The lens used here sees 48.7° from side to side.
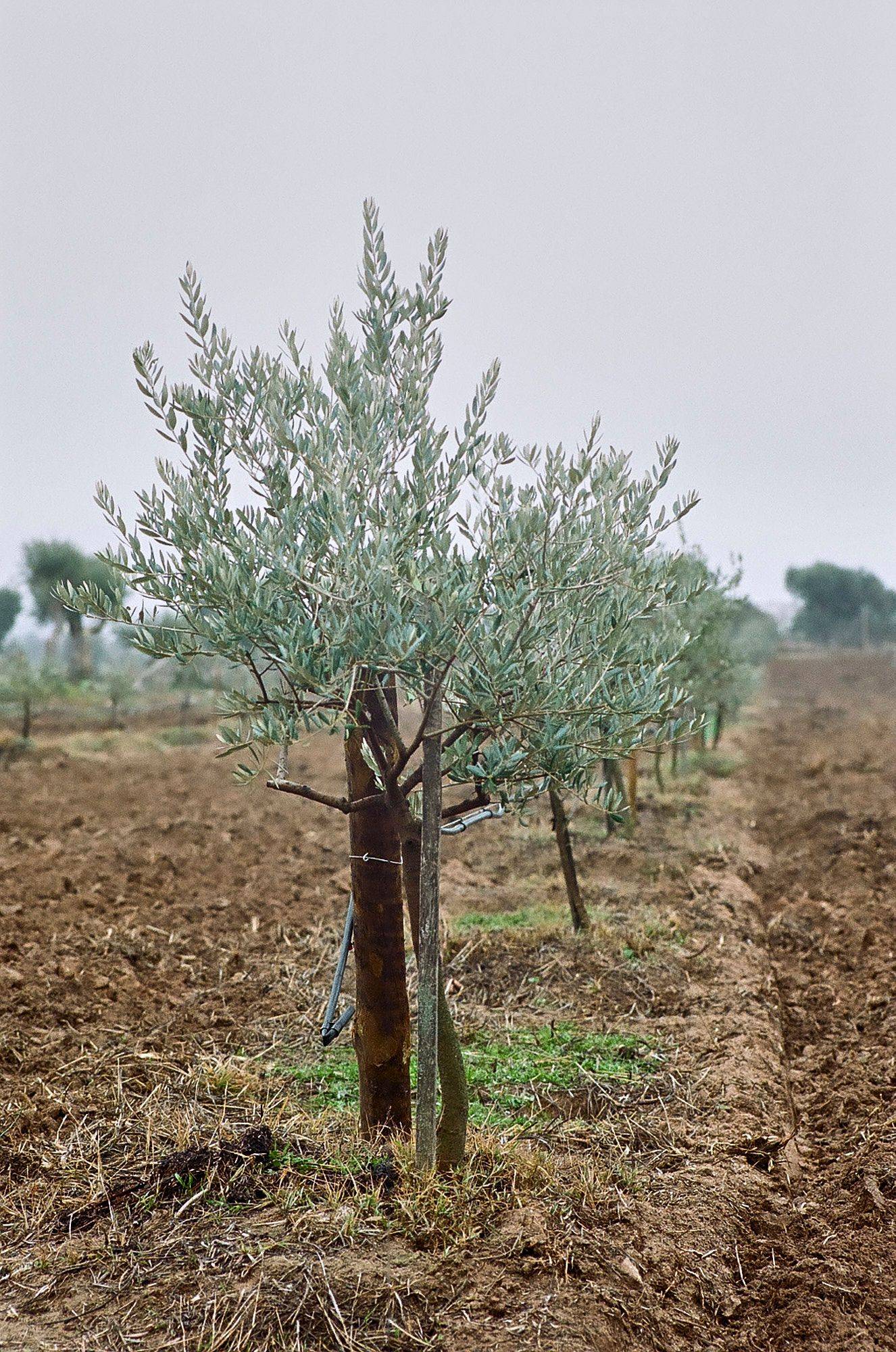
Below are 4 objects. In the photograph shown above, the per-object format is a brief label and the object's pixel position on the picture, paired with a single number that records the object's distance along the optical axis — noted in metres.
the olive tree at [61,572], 49.09
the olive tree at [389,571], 4.62
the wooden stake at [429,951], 5.05
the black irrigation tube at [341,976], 5.77
